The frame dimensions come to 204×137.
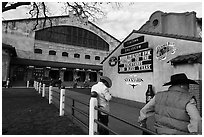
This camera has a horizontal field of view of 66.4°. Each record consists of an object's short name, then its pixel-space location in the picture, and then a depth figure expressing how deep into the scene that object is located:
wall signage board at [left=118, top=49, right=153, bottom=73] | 8.26
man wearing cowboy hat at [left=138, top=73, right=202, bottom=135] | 1.85
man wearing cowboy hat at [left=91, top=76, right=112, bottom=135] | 3.82
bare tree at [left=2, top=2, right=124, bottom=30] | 10.97
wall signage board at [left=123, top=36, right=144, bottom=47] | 8.97
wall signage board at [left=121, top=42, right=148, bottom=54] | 8.63
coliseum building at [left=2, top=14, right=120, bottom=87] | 25.34
